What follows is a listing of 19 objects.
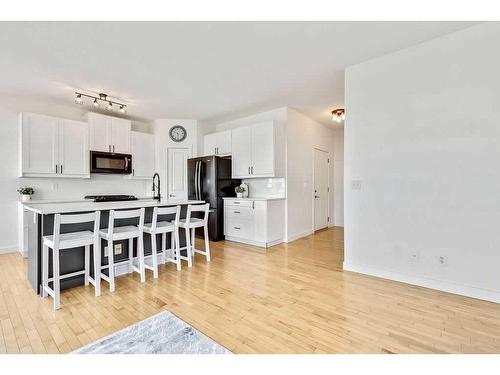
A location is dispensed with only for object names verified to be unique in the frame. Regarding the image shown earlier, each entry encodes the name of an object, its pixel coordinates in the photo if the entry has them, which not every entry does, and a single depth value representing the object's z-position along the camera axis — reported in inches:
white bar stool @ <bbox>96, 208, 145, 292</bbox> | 101.0
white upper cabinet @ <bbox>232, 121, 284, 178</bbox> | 177.6
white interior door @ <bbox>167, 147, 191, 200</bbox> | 220.7
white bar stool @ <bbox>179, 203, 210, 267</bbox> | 132.2
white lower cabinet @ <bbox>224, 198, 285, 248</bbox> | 171.5
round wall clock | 223.6
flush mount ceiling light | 193.6
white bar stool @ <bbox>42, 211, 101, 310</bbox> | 86.4
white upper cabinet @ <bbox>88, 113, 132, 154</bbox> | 182.4
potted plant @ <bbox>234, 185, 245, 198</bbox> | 197.8
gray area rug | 64.0
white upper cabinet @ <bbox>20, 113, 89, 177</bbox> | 156.5
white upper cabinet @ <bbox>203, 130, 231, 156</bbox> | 207.2
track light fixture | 150.2
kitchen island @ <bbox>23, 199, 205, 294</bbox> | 98.1
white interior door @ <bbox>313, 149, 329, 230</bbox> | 228.2
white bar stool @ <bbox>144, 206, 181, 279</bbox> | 116.2
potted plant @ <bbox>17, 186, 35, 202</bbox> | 160.2
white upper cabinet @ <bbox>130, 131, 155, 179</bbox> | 207.5
